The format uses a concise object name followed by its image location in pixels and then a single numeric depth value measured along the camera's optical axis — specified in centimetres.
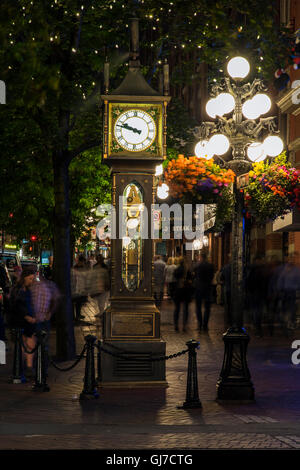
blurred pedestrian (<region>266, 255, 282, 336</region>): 2175
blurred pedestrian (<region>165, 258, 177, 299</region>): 3112
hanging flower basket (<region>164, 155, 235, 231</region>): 1327
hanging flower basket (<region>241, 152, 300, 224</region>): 1329
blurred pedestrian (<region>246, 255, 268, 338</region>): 2214
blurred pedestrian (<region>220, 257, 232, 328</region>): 2389
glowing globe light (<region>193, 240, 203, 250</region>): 5155
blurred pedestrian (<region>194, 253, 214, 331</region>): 2267
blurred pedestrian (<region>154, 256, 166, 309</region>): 2619
